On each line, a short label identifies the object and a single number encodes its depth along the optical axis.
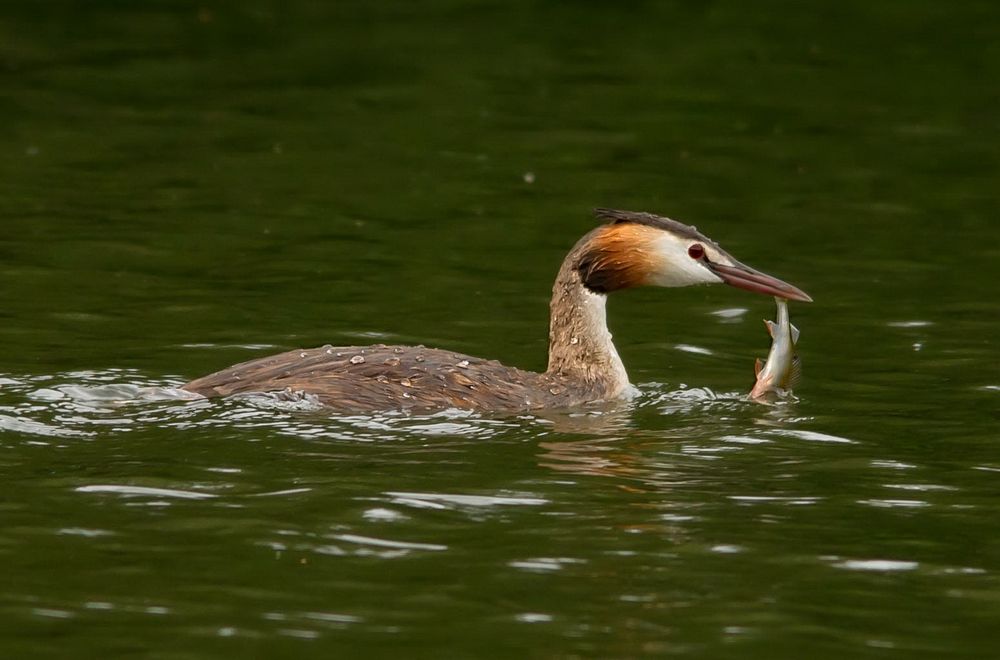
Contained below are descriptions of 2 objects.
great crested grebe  11.08
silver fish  11.74
